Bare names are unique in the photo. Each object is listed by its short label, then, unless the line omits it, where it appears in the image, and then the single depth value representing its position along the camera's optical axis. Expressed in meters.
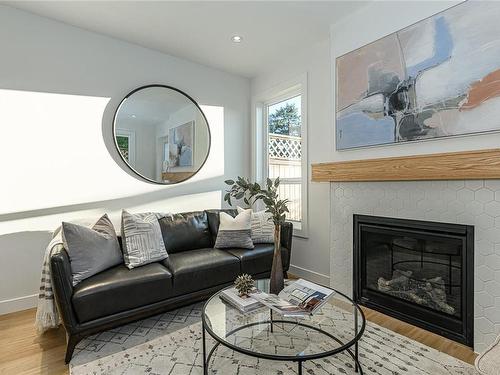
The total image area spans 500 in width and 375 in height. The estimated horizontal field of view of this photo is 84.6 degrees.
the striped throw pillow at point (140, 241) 2.28
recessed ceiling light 2.93
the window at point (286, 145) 3.29
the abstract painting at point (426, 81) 1.77
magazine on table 1.55
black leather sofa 1.79
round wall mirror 3.05
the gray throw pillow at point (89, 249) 1.94
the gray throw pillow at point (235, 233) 2.82
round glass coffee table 1.42
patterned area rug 1.66
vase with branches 1.83
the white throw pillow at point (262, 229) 2.96
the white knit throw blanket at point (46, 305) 1.97
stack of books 1.66
